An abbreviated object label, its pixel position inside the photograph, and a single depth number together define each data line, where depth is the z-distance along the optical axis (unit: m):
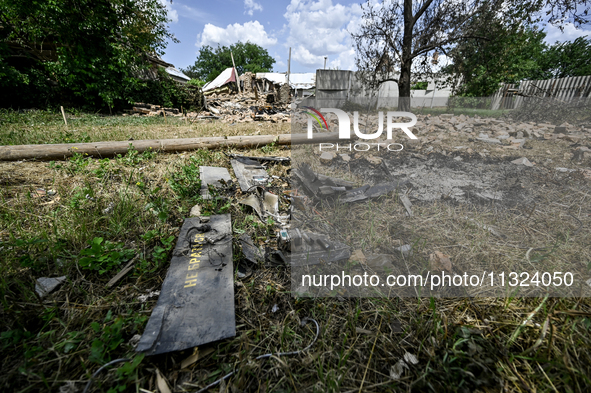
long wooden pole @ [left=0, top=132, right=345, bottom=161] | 3.34
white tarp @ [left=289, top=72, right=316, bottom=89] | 22.64
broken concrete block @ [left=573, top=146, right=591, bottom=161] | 3.20
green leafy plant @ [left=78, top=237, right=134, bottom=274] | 1.46
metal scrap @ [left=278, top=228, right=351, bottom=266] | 1.61
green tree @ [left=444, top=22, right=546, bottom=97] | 6.56
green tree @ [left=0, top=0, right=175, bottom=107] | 8.30
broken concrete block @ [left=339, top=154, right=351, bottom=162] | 3.57
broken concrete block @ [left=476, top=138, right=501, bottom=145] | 4.07
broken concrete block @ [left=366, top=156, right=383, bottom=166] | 3.38
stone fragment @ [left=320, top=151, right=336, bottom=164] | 3.55
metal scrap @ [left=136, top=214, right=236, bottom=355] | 1.09
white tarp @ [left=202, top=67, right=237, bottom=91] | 20.44
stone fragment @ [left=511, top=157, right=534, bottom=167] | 3.07
